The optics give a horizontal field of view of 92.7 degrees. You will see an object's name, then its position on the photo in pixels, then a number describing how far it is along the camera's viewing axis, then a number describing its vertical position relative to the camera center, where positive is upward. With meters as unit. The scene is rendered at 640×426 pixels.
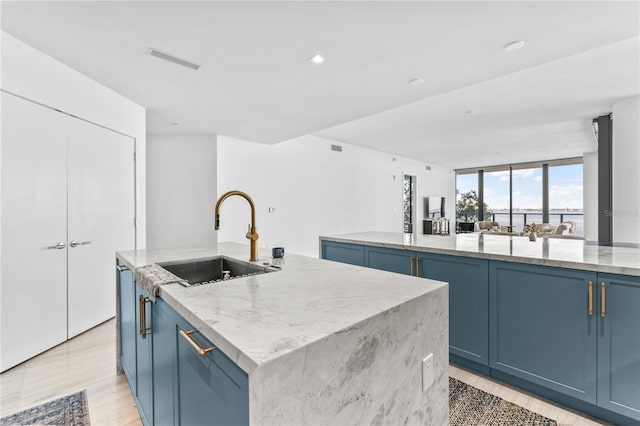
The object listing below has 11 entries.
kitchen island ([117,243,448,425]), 0.74 -0.40
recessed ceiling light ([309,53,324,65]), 2.50 +1.27
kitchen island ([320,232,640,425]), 1.62 -0.64
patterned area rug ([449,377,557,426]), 1.73 -1.20
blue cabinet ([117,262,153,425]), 1.47 -0.73
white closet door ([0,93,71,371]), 2.34 -0.15
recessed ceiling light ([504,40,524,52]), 2.30 +1.27
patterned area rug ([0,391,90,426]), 1.76 -1.22
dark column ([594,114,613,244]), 4.34 +0.31
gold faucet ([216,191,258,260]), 1.74 -0.12
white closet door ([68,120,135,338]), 2.91 -0.05
